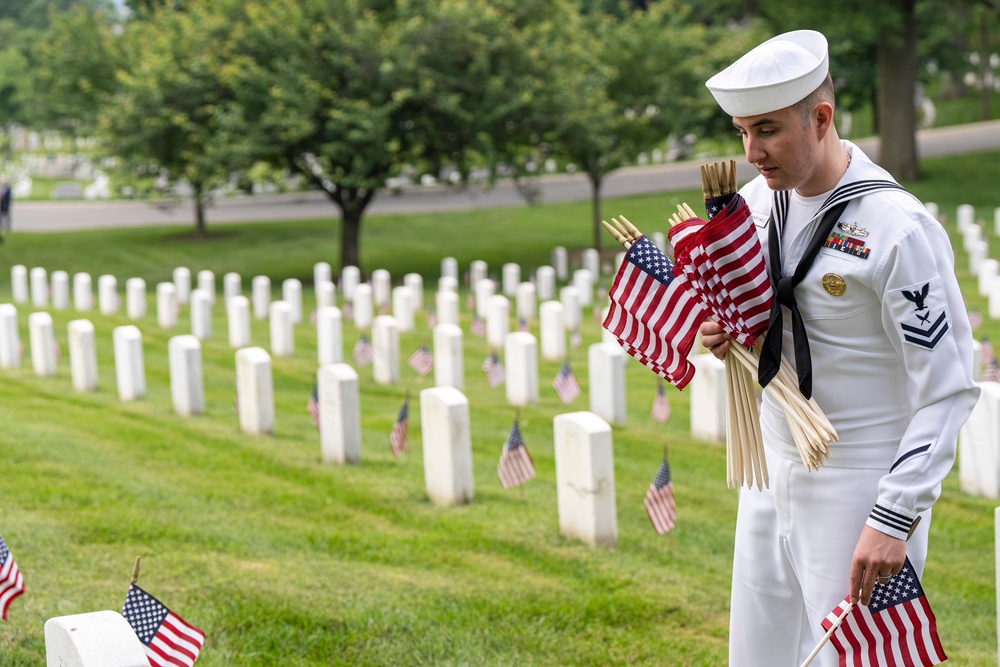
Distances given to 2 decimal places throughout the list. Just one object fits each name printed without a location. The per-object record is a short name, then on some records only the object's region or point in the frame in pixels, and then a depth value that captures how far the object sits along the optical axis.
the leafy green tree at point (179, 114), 21.48
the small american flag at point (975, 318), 14.38
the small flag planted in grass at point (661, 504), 6.63
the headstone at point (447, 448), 7.58
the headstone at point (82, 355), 12.05
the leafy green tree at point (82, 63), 26.78
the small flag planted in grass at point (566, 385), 11.36
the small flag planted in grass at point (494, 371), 12.17
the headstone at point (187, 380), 10.79
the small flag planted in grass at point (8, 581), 4.82
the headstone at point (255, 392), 9.77
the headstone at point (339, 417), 8.72
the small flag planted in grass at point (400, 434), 8.77
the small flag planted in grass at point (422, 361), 12.44
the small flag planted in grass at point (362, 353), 13.25
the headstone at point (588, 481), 6.62
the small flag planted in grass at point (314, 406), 9.61
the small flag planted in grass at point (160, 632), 4.28
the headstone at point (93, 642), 2.96
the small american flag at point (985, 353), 11.15
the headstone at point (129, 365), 11.66
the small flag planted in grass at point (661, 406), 10.90
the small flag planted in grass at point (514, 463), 7.71
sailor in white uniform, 3.14
